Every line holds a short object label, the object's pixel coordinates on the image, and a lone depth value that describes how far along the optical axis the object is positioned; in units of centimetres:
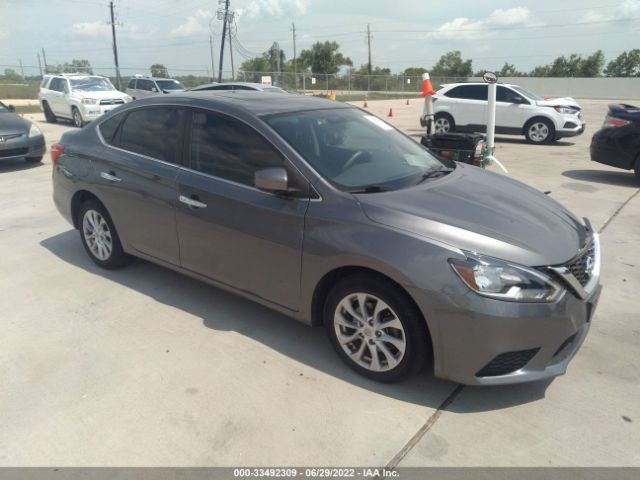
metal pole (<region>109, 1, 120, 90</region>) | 4409
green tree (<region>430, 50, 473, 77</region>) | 7844
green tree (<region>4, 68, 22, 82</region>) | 3994
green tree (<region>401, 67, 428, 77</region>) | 7938
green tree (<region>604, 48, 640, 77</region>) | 6862
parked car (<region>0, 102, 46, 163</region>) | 972
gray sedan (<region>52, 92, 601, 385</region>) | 271
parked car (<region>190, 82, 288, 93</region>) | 1486
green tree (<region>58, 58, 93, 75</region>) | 3494
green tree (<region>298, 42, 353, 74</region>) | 7994
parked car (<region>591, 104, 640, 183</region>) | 866
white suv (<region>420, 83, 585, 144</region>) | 1412
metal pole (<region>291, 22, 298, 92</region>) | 6864
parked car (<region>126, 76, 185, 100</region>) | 2148
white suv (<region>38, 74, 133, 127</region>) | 1656
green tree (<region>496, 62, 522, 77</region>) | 7819
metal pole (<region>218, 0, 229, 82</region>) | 3681
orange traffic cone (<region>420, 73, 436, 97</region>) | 984
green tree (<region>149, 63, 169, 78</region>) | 3759
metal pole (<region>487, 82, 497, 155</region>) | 970
